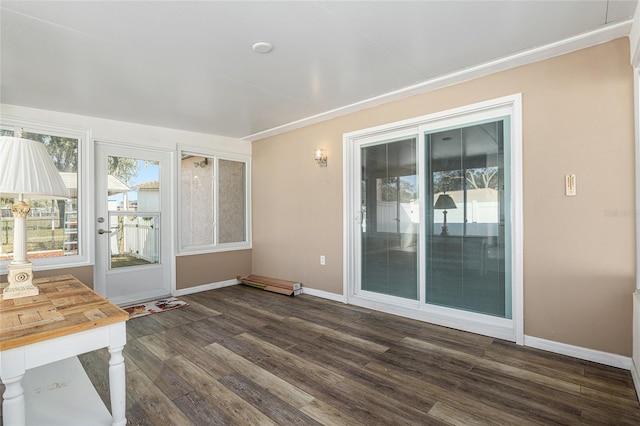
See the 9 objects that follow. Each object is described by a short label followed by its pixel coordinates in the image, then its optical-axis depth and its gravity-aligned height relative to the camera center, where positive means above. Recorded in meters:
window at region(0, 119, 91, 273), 3.45 +0.00
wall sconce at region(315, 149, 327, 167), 4.24 +0.74
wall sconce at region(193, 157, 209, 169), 4.90 +0.77
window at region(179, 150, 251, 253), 4.79 +0.17
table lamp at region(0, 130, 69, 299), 1.69 +0.17
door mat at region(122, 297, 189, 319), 3.77 -1.16
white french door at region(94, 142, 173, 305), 4.04 -0.13
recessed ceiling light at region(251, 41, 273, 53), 2.35 +1.24
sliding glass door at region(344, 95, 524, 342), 2.87 -0.07
